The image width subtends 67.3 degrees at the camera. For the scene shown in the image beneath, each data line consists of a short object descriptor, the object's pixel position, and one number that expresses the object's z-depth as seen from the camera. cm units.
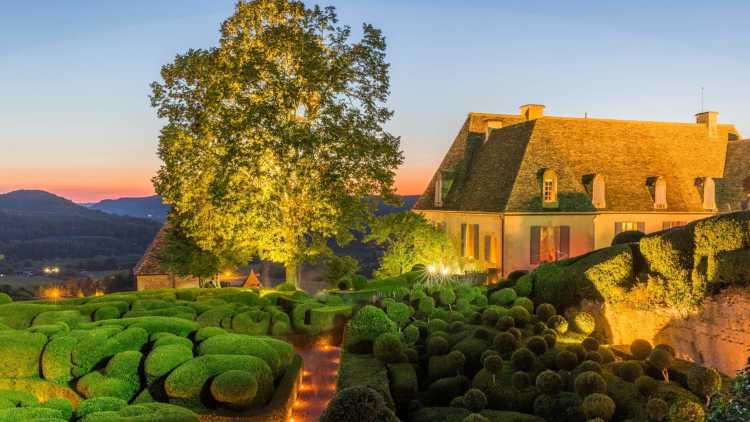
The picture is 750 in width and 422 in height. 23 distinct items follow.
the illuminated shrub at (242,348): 1383
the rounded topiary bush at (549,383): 1161
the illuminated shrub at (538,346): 1361
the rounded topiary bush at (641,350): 1349
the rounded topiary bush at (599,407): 1025
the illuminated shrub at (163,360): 1259
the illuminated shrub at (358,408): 856
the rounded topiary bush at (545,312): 1656
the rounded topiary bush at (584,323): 1602
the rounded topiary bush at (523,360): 1286
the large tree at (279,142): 2366
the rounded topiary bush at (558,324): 1595
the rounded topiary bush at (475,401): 1134
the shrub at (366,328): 1619
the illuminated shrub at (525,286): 1917
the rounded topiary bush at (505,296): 1881
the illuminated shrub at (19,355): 1276
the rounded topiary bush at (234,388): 1201
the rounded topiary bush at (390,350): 1474
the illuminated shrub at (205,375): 1223
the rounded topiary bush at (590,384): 1098
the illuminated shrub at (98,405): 1056
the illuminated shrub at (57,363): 1283
